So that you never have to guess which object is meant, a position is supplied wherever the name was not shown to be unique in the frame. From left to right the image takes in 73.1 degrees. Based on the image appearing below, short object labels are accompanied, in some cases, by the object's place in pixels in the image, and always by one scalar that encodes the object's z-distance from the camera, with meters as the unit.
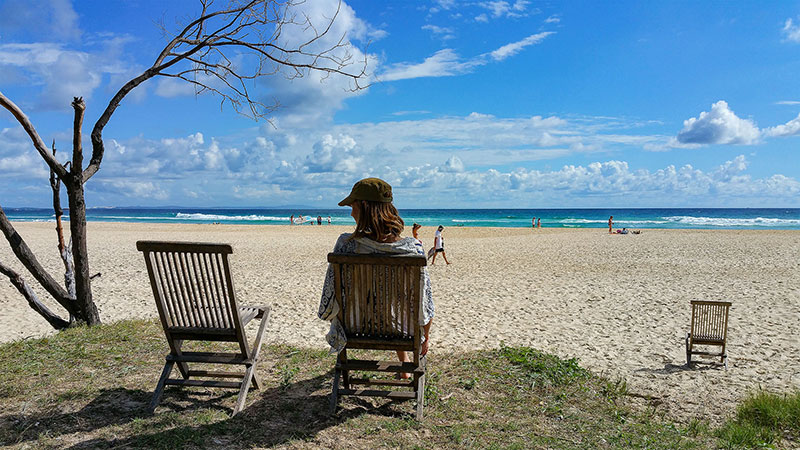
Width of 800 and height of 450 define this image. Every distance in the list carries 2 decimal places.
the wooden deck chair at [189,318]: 3.66
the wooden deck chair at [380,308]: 3.46
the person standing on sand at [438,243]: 16.41
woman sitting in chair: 3.64
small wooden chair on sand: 6.57
